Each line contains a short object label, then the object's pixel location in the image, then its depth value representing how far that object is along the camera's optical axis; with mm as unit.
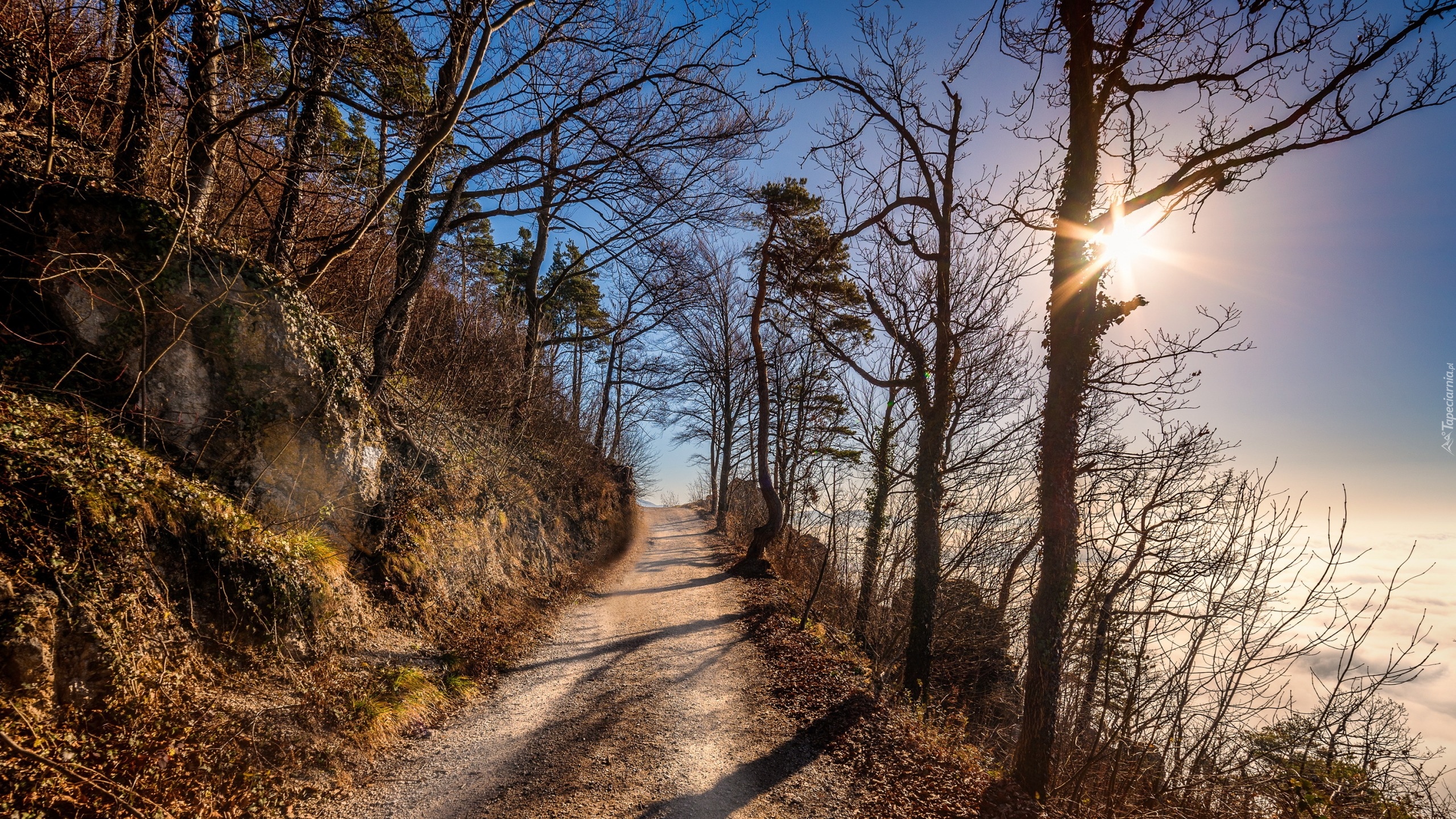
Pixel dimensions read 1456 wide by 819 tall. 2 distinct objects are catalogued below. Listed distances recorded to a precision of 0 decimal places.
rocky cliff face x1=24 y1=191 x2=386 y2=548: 4406
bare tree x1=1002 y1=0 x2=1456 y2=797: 4938
